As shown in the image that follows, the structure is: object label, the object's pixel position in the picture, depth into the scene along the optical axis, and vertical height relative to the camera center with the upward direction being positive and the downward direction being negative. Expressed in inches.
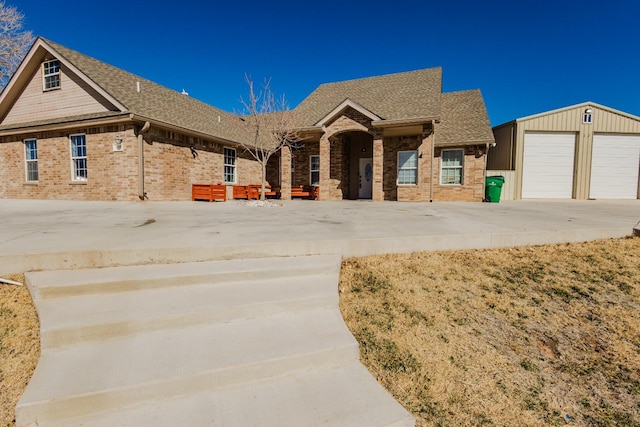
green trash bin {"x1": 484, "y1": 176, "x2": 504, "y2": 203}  547.8 +5.3
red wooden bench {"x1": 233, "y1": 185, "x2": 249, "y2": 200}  603.2 -2.8
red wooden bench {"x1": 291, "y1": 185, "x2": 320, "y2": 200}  622.2 -4.1
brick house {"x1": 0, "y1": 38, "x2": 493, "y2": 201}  472.7 +90.7
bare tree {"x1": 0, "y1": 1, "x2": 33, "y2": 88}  653.3 +340.6
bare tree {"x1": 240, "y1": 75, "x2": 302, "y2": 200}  523.7 +128.2
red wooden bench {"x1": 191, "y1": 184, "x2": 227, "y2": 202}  532.4 -4.5
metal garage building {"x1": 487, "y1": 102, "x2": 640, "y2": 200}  614.9 +75.7
